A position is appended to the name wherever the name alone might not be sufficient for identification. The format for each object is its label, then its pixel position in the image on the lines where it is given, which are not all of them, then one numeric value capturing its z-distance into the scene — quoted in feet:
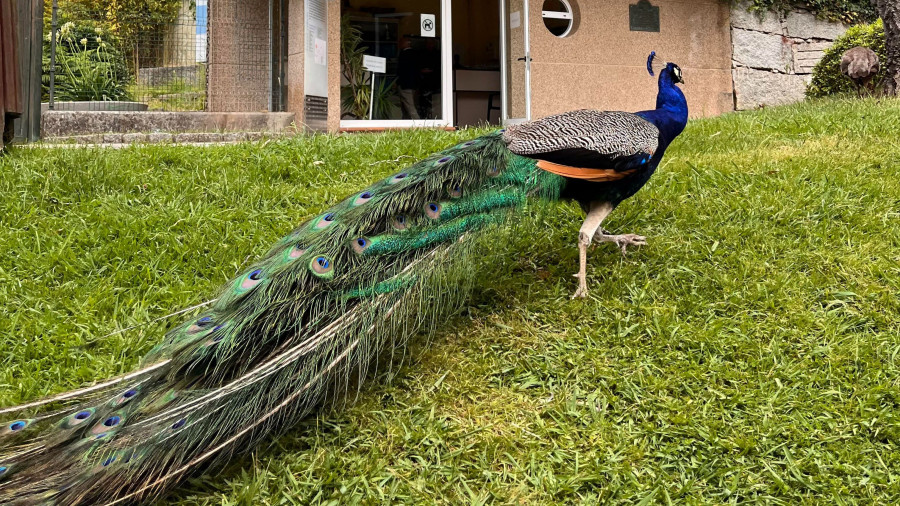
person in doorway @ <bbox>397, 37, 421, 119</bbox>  32.68
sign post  31.99
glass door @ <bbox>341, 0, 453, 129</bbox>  31.83
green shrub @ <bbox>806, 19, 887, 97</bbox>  32.01
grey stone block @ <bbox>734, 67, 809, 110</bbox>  37.78
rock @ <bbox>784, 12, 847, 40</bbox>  38.81
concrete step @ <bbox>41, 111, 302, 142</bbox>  26.73
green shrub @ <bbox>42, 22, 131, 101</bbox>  33.76
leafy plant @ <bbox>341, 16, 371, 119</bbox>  31.71
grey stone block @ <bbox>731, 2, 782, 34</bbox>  37.52
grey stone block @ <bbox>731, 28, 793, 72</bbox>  37.63
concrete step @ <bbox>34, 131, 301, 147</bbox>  23.67
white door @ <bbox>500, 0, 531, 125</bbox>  31.76
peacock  7.37
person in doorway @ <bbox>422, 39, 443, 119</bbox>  32.63
